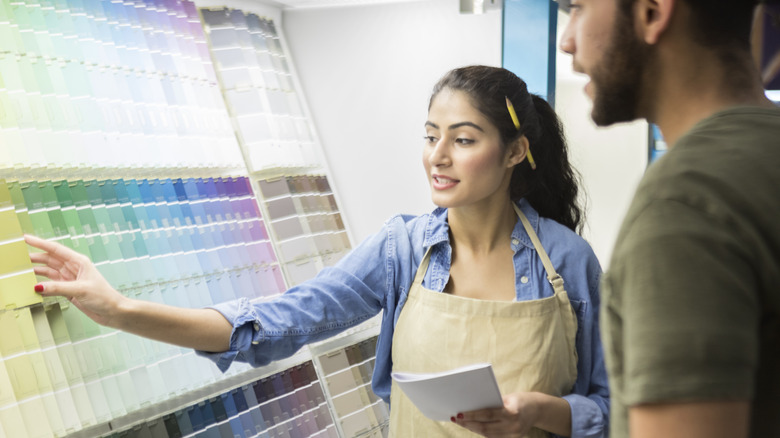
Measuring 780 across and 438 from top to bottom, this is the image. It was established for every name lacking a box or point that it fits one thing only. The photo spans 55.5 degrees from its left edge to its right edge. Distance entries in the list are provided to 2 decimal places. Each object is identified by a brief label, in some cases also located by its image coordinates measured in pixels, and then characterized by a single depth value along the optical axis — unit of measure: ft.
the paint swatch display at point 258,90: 9.41
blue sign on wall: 9.86
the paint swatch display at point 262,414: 7.53
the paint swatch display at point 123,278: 6.07
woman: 6.34
